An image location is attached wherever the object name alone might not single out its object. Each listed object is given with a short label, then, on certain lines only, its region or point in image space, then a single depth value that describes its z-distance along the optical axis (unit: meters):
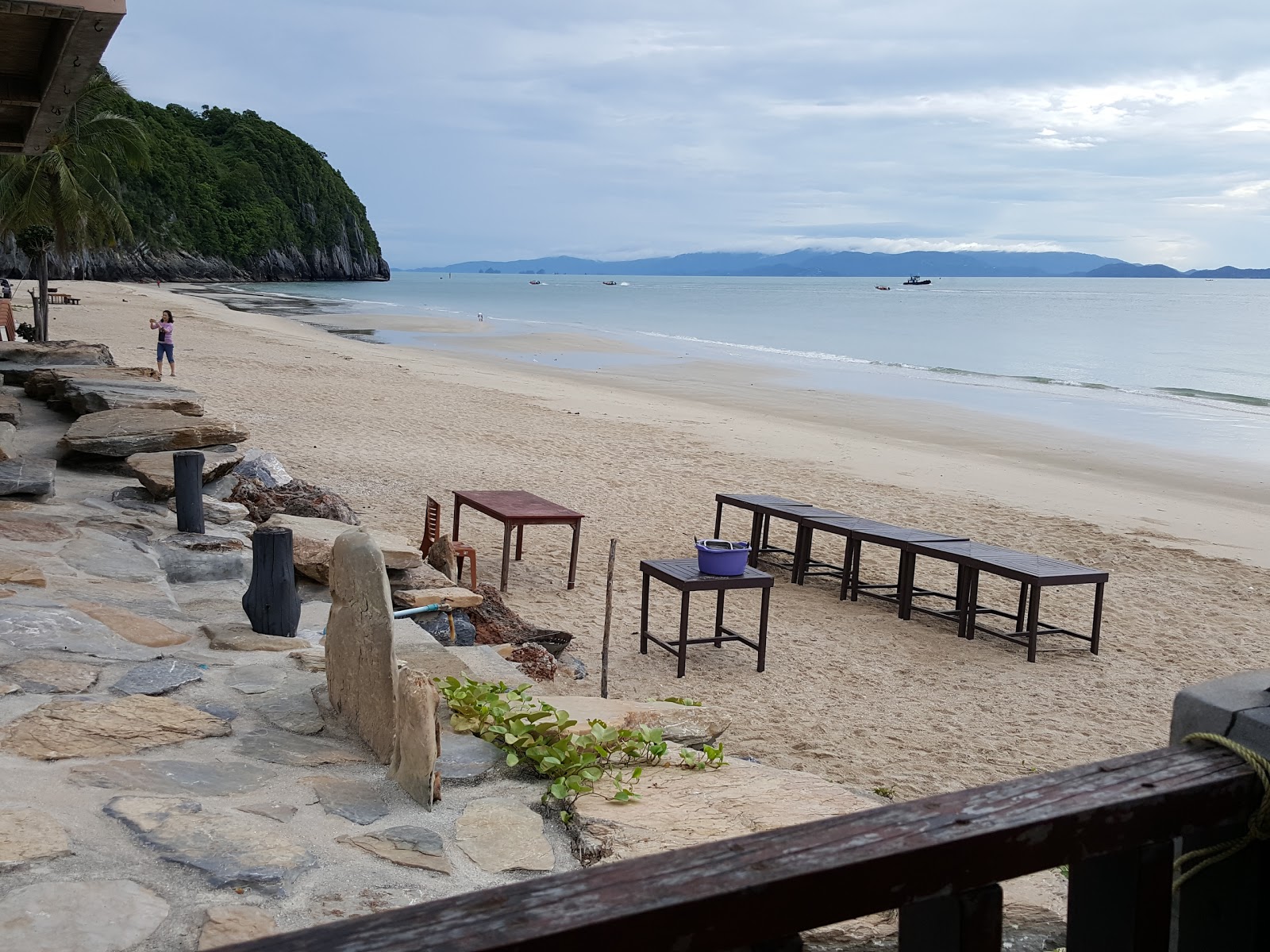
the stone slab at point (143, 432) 7.96
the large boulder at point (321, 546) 6.40
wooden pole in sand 5.98
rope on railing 1.23
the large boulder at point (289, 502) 8.48
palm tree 21.12
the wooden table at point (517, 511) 8.30
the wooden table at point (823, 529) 8.83
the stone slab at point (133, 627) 4.50
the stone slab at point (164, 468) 7.15
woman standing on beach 19.77
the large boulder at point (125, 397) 9.40
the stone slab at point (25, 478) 6.42
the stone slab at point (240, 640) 4.60
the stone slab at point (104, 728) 3.34
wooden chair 8.51
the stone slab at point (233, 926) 2.39
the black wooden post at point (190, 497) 6.37
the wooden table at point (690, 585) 6.97
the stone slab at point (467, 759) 3.46
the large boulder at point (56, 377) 10.73
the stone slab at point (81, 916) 2.27
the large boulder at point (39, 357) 11.98
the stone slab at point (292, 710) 3.79
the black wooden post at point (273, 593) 4.79
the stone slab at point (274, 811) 3.04
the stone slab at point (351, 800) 3.13
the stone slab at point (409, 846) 2.87
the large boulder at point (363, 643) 3.64
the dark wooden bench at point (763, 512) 9.31
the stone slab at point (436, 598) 6.47
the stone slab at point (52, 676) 3.81
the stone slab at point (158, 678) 3.91
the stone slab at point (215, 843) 2.68
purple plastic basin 7.08
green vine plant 3.49
